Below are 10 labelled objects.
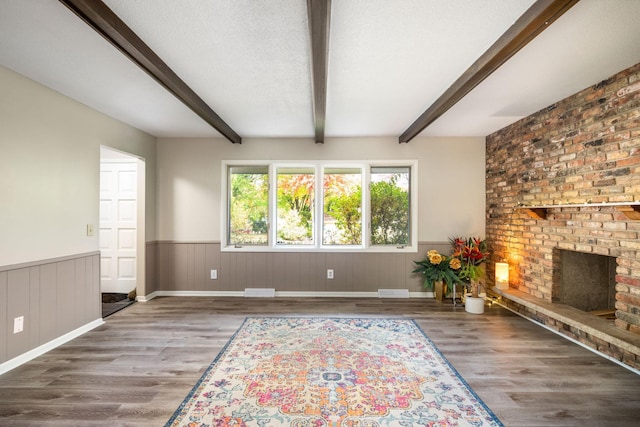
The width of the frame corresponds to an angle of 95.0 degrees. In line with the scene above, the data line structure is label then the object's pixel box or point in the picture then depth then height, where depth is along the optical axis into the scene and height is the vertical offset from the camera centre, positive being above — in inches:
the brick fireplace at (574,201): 94.7 +5.2
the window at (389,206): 185.3 +4.8
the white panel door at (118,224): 179.9 -6.5
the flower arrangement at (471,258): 157.6 -24.6
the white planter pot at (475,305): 149.3 -46.6
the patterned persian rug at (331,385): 74.1 -51.1
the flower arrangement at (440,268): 164.2 -31.8
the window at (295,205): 186.1 +5.4
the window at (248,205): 186.2 +5.4
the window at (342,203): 185.3 +6.7
